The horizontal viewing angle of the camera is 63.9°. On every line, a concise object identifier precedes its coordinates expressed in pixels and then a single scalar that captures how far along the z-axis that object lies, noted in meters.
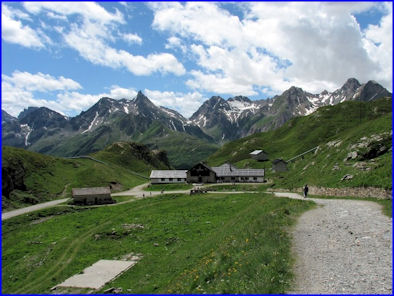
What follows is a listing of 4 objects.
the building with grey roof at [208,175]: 126.12
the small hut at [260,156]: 177.62
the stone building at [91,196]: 93.69
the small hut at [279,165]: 138.50
